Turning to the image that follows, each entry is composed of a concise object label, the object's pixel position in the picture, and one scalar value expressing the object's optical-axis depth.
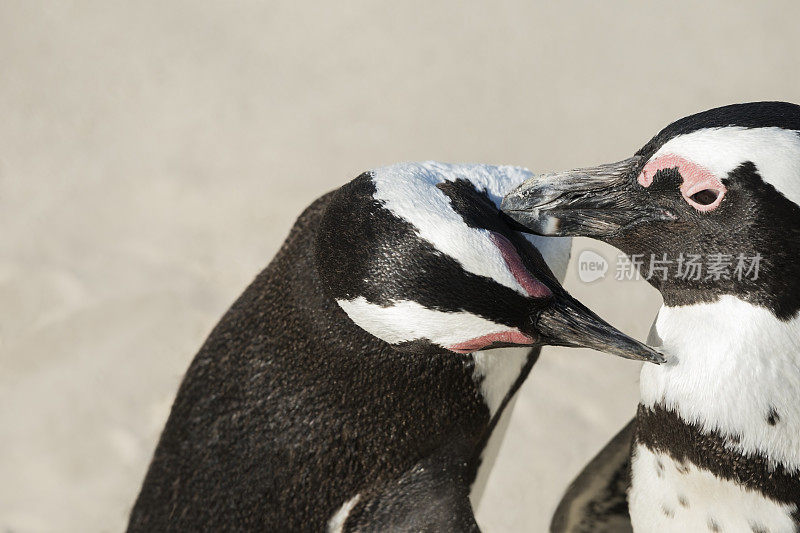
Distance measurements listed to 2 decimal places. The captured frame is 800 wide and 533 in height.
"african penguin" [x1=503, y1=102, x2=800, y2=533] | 1.47
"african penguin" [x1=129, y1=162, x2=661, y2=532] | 1.55
